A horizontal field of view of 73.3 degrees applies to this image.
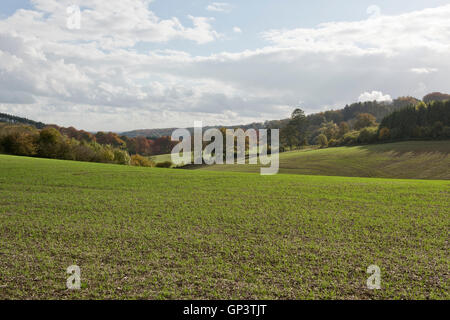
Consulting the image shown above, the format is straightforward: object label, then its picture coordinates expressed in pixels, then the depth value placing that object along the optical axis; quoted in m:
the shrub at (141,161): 56.14
